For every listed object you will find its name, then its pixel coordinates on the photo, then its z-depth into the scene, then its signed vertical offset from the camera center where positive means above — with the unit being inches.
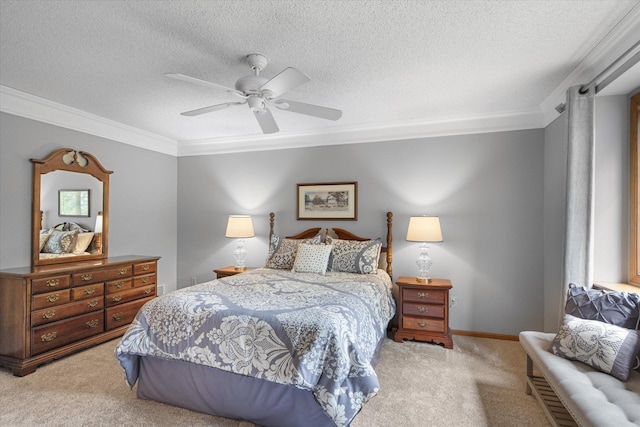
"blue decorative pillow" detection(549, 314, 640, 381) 69.8 -30.2
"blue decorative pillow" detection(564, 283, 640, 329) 77.9 -23.2
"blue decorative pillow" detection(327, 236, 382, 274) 142.4 -20.2
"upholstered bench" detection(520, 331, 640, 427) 56.4 -35.3
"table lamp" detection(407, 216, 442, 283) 138.3 -8.3
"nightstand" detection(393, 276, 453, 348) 134.4 -42.5
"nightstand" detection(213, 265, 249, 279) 167.2 -32.4
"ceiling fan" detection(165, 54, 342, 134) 81.8 +34.0
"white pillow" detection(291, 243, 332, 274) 139.9 -21.1
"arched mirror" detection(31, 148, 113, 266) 131.3 +0.0
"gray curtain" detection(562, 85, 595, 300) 96.2 +8.7
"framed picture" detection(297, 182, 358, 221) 167.3 +6.2
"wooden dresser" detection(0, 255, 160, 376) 109.7 -38.8
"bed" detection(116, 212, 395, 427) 73.4 -35.6
